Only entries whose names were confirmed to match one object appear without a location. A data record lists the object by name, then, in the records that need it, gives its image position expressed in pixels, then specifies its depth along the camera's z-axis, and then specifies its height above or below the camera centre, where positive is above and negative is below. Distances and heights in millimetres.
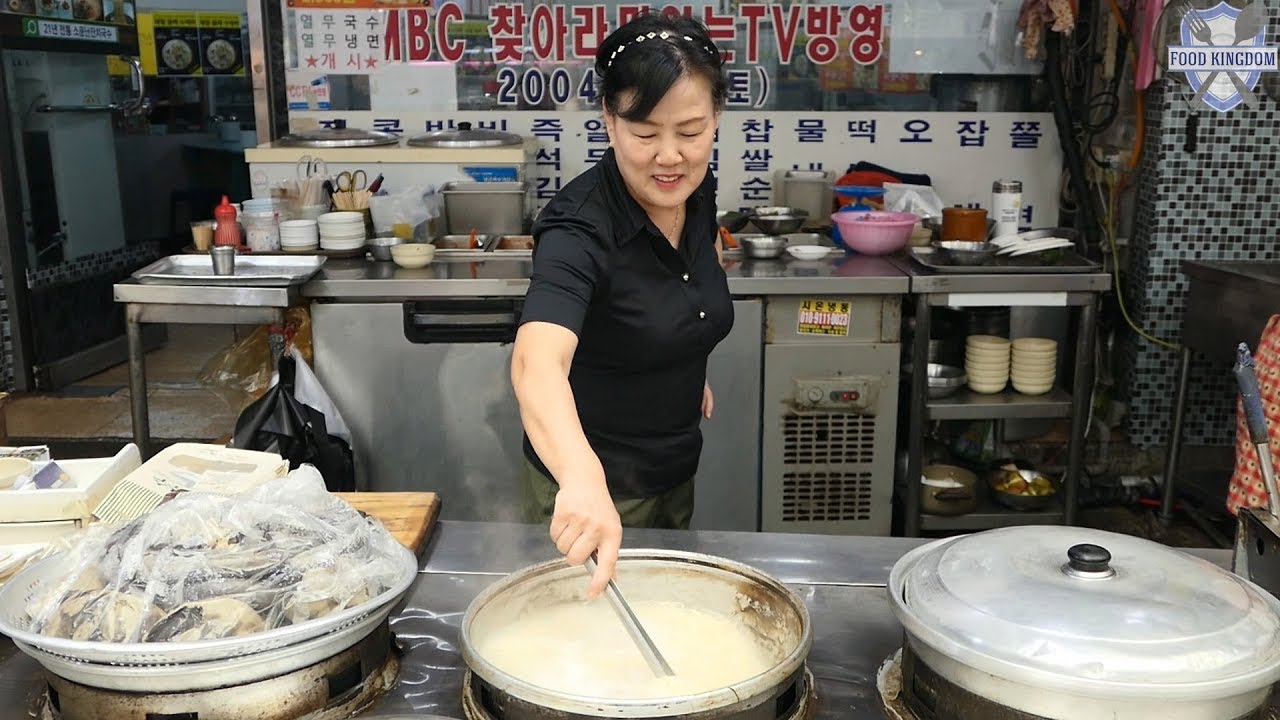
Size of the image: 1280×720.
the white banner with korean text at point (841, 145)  4895 -75
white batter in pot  1306 -630
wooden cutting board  1812 -640
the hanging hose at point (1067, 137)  4711 -40
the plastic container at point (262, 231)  4020 -362
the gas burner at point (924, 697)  1164 -617
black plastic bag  3367 -902
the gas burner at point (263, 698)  1228 -625
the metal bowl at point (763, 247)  3959 -412
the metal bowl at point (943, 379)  3938 -872
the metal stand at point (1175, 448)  4117 -1173
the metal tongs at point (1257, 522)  1315 -486
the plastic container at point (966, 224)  4125 -348
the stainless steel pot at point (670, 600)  1113 -579
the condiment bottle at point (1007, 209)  4195 -298
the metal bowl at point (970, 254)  3809 -423
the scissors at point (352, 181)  4242 -200
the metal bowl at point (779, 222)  4254 -349
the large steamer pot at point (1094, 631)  1085 -498
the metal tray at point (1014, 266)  3730 -458
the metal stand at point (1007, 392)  3717 -852
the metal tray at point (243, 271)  3498 -458
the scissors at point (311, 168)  4281 -150
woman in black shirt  1490 -300
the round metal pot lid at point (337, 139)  4363 -42
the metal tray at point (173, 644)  1186 -545
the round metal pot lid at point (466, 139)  4376 -43
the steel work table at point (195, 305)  3430 -536
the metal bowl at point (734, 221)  4468 -367
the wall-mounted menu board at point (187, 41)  7180 +547
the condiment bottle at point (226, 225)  4031 -341
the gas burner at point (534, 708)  1140 -620
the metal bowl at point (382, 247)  3951 -409
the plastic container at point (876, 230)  4031 -363
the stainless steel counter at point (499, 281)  3631 -488
